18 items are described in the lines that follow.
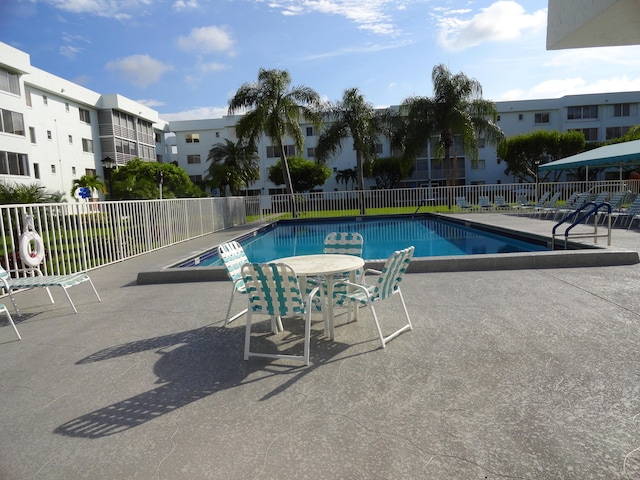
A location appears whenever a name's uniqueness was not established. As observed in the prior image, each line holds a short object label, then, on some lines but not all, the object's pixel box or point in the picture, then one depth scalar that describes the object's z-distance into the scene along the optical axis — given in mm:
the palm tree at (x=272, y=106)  22797
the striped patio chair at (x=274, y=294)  3527
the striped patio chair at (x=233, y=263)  4746
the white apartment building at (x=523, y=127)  41688
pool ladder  8523
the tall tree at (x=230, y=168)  33844
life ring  6043
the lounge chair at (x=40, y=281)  5207
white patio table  4070
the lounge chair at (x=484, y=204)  21659
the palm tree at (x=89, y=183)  31656
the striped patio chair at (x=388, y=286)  3932
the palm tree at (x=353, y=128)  24297
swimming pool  12117
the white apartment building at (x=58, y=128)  26625
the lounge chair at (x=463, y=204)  21500
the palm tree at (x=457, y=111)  23266
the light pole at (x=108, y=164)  16466
